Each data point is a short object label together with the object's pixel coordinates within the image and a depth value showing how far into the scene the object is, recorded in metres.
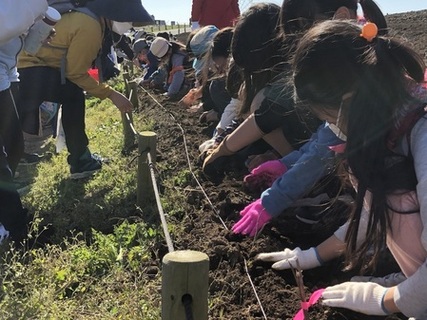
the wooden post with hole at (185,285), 1.54
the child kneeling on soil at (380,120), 1.64
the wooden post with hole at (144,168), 3.61
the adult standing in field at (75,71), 4.02
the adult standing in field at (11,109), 2.85
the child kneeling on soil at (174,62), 7.67
